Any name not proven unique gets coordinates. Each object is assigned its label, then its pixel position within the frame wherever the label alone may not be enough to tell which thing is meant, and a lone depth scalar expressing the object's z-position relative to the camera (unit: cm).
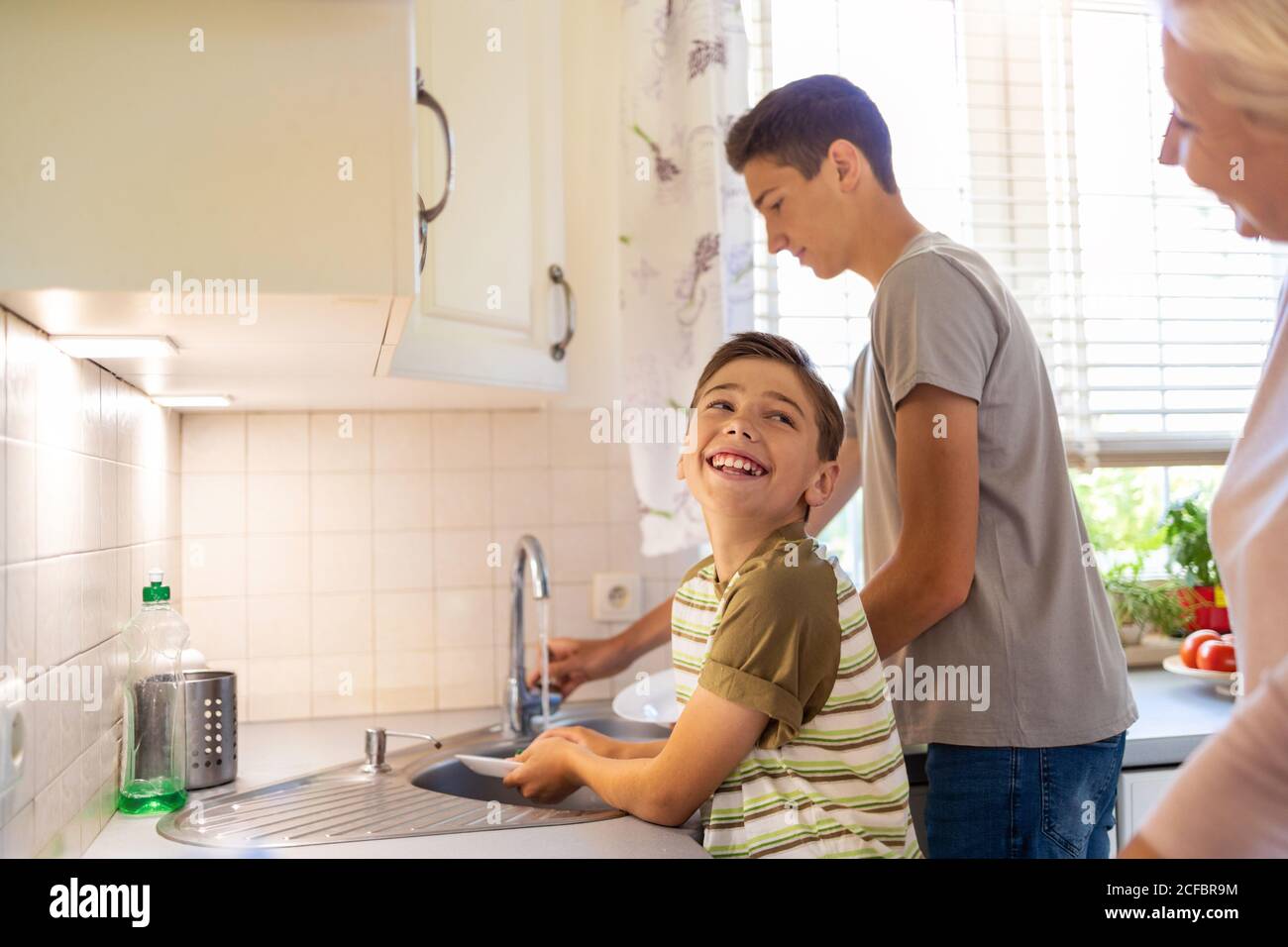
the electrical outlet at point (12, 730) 68
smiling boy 77
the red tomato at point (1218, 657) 147
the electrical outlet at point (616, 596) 156
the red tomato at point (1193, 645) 152
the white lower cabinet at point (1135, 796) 117
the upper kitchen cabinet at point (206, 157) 66
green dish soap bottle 96
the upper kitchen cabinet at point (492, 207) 117
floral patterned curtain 149
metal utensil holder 101
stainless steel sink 86
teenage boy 89
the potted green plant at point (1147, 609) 173
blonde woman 52
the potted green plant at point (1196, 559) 171
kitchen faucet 130
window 175
